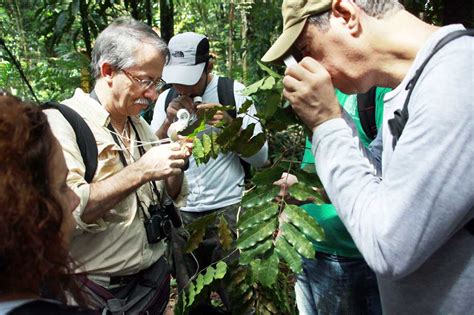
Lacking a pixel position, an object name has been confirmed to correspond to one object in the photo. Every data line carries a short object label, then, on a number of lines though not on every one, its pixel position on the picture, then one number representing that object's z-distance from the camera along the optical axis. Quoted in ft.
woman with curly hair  3.18
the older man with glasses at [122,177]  6.51
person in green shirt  6.48
